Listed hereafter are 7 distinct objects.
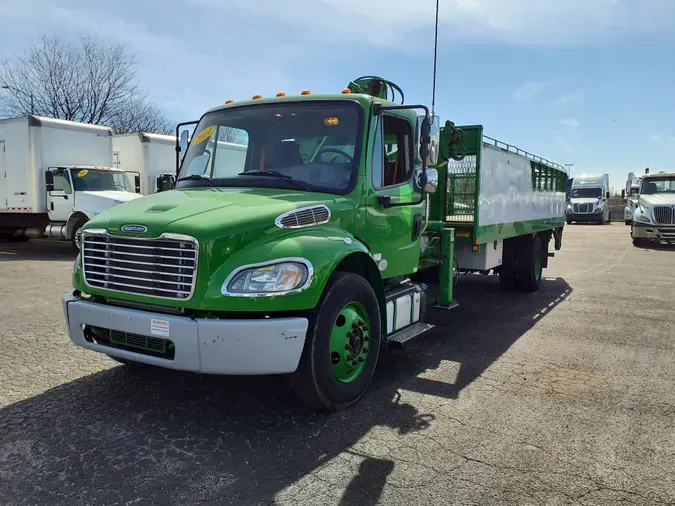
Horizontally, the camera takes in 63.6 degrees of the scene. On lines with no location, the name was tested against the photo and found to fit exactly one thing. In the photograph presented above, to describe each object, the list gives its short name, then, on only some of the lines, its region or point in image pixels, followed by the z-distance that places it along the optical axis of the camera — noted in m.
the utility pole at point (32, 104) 31.02
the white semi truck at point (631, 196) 20.91
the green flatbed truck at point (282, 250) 3.49
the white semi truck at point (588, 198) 33.72
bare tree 31.32
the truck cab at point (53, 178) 14.72
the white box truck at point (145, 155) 17.48
